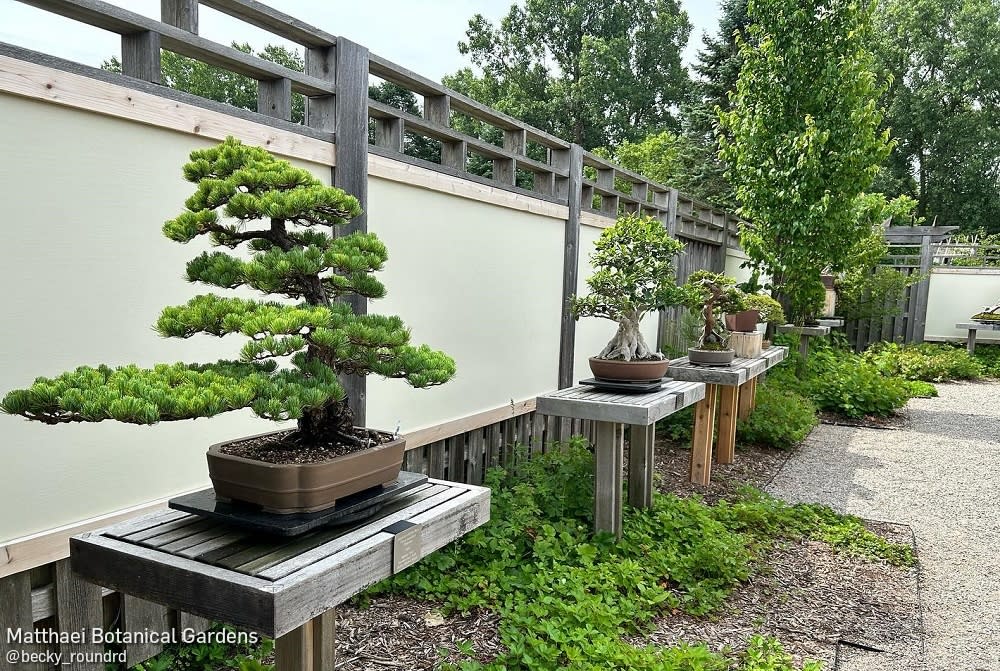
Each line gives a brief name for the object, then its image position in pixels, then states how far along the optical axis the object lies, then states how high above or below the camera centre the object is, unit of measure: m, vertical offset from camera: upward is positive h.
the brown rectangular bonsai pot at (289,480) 1.42 -0.43
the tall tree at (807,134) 6.78 +1.55
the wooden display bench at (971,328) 10.71 -0.52
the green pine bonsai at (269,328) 1.27 -0.11
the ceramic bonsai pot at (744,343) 5.59 -0.44
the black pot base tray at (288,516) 1.42 -0.51
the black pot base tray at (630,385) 3.63 -0.53
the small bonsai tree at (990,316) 9.75 -0.29
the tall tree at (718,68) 12.42 +4.06
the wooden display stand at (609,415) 3.25 -0.63
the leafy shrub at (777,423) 5.99 -1.18
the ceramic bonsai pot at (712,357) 4.82 -0.48
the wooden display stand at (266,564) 1.26 -0.56
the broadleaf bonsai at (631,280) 3.71 +0.02
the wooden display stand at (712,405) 4.68 -0.86
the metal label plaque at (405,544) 1.50 -0.58
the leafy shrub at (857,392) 7.38 -1.09
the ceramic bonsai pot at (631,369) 3.64 -0.45
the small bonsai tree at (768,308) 5.89 -0.16
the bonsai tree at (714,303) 4.80 -0.11
